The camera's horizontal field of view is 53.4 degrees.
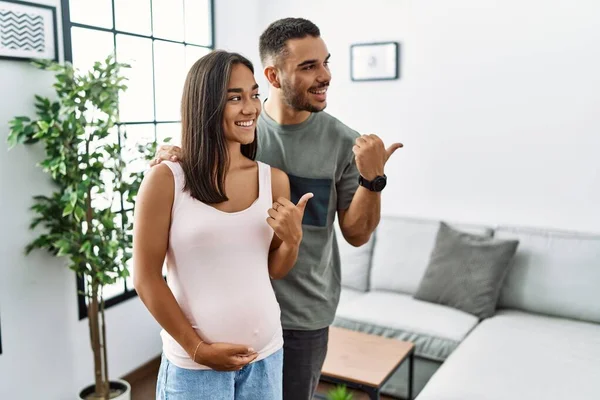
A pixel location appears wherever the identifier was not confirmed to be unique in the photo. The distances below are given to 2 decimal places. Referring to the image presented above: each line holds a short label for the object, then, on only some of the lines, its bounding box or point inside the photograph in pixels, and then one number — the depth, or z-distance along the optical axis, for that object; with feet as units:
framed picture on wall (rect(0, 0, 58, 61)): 7.55
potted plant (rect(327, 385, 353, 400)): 5.47
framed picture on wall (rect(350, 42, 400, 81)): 11.72
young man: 4.91
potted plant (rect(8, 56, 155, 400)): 7.82
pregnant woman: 3.89
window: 9.11
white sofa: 7.50
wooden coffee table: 7.78
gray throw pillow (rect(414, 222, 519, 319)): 9.91
